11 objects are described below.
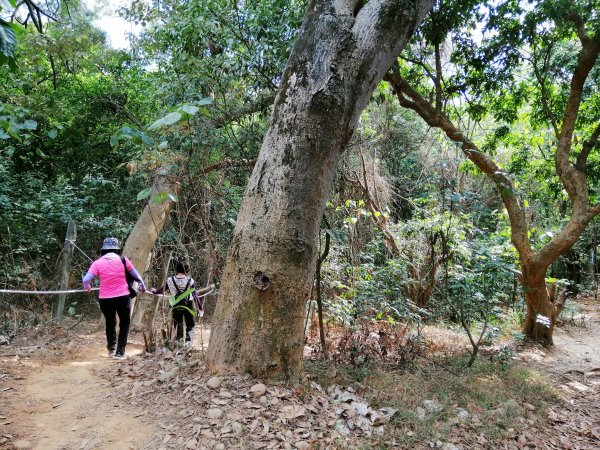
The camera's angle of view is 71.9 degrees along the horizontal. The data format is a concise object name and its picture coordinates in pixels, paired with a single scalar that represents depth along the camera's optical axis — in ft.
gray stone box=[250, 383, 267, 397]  10.58
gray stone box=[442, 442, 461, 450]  11.64
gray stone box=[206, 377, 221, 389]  10.81
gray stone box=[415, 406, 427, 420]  12.96
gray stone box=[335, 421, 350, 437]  10.59
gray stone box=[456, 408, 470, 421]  13.80
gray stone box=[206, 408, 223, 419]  9.95
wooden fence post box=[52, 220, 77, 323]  23.06
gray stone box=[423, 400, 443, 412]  13.80
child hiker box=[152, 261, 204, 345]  19.06
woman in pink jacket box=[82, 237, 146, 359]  18.12
